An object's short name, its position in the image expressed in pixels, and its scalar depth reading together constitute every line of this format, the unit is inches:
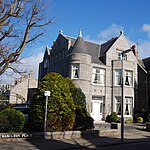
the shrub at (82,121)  678.5
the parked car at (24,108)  745.3
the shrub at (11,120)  564.7
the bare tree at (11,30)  550.0
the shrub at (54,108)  604.4
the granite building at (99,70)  1161.4
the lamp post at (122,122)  588.2
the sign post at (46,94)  568.9
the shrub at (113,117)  1127.6
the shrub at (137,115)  1241.4
